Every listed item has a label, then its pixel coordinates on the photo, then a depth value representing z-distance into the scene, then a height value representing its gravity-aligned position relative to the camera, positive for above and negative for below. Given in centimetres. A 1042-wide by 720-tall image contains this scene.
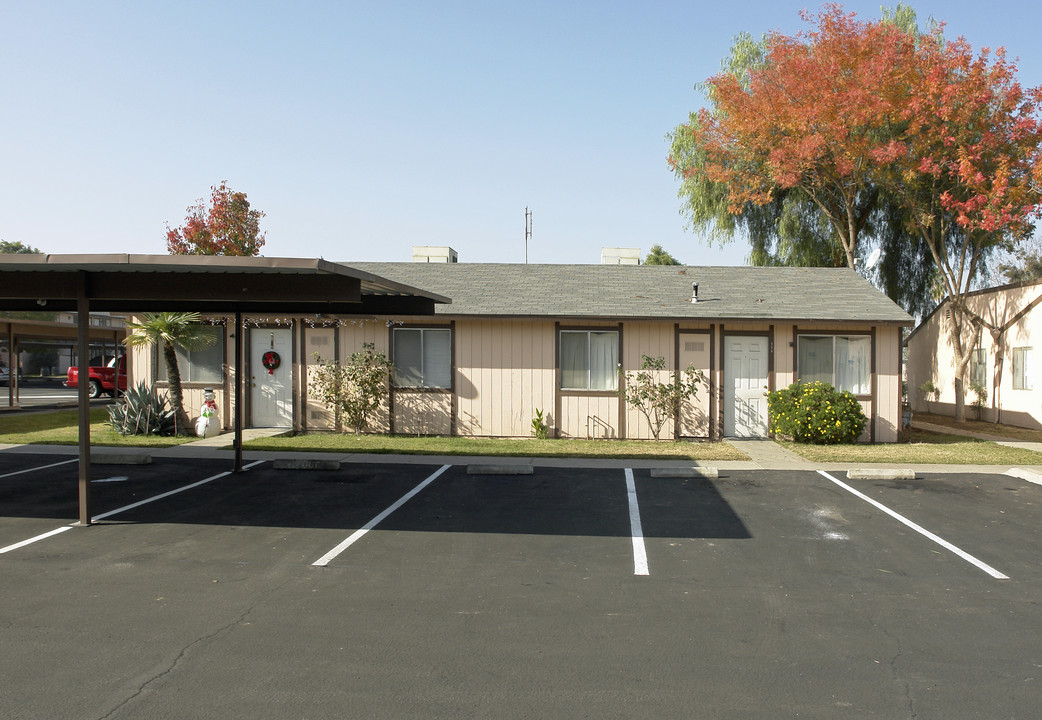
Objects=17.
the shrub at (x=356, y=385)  1530 -75
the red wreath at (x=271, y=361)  1586 -22
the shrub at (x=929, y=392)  2279 -137
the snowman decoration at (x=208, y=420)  1512 -147
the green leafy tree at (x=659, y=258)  4328 +567
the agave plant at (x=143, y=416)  1495 -136
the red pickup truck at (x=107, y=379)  2608 -103
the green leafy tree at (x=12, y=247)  5531 +831
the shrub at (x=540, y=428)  1511 -165
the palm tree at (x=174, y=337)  1502 +31
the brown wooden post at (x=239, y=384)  1084 -52
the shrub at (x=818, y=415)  1404 -129
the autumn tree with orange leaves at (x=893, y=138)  1839 +604
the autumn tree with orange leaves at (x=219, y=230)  3159 +543
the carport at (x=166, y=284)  701 +77
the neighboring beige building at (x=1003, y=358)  1814 -23
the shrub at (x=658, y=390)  1503 -85
